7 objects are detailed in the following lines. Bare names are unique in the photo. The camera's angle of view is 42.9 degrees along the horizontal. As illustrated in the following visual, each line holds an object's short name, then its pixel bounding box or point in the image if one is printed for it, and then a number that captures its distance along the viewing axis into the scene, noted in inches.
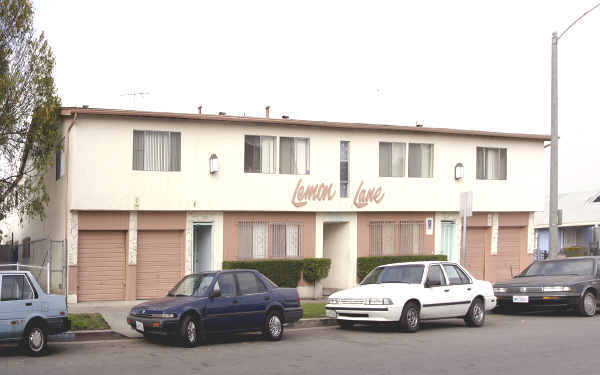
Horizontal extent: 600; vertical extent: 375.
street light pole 885.2
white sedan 616.7
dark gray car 751.1
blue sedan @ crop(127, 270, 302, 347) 537.6
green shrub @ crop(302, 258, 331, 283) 961.5
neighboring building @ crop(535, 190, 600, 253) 1799.7
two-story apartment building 860.6
